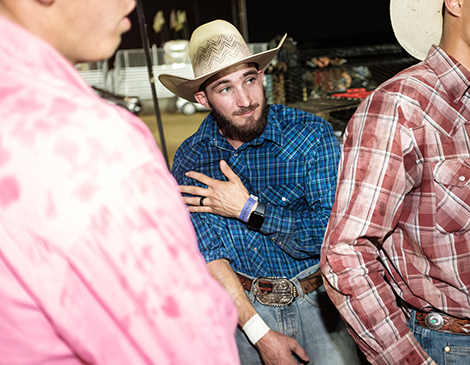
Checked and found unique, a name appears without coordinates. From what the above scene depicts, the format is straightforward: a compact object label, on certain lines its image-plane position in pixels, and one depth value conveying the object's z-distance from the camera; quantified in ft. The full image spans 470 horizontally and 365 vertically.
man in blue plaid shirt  5.23
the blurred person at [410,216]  3.18
